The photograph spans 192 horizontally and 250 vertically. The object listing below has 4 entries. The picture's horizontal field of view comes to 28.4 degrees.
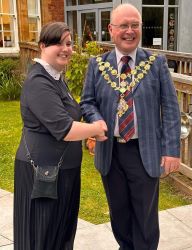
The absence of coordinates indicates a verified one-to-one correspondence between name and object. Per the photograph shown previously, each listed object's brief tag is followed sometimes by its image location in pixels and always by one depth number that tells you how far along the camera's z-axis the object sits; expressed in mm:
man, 2398
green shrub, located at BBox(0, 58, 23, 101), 10319
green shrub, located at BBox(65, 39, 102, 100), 5711
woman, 2156
